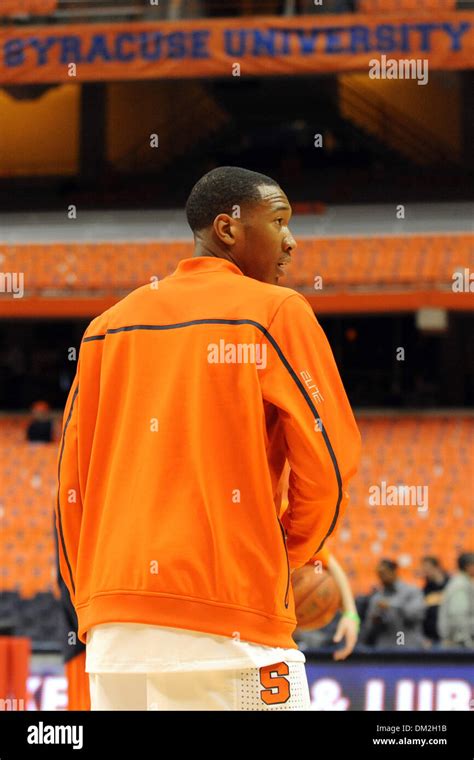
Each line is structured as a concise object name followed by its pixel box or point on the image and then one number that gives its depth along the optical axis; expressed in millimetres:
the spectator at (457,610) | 7328
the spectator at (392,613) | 7246
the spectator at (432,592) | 7422
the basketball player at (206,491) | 1785
